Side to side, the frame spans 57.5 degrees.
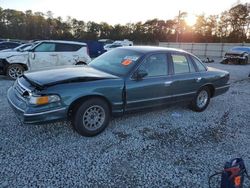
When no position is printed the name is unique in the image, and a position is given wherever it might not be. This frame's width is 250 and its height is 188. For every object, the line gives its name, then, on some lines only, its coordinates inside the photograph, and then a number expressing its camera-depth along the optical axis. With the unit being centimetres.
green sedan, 344
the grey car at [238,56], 2011
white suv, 842
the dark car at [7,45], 1508
